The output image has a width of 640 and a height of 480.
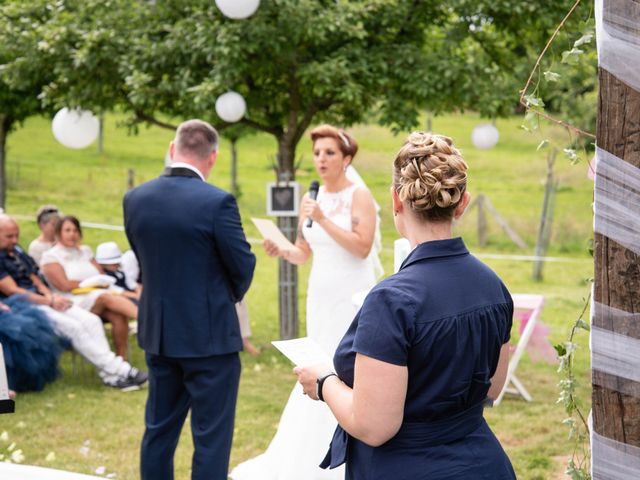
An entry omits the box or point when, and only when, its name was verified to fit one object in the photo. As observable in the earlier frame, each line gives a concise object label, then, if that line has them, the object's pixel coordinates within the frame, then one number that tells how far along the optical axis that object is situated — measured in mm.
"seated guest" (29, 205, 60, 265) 8398
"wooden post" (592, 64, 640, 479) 1991
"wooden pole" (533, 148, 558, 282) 13930
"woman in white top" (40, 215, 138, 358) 7840
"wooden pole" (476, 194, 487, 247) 16547
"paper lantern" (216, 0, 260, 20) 6875
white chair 6875
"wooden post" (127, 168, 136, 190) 18031
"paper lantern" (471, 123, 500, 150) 8703
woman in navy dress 2176
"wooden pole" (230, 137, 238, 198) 18014
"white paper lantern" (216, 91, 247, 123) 7438
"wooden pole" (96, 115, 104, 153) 25202
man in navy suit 3895
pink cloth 7313
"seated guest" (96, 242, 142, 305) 8501
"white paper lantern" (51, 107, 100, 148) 8438
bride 5098
